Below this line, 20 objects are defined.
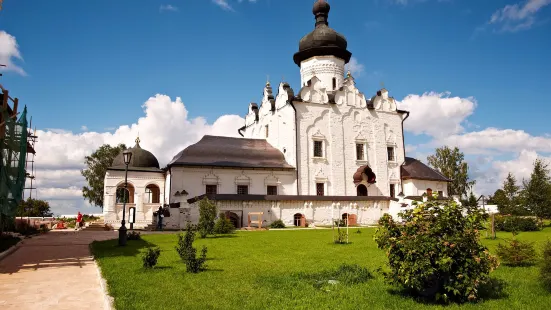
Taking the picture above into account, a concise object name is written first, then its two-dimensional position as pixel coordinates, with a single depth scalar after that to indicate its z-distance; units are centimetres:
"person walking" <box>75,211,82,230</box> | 2816
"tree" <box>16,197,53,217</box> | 4056
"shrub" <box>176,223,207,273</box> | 862
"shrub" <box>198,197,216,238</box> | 1731
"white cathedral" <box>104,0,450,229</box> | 2561
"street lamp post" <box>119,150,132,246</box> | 1402
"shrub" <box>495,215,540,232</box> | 1936
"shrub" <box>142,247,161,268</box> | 902
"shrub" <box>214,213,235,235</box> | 1826
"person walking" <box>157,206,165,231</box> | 2267
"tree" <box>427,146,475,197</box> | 4591
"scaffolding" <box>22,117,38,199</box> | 2069
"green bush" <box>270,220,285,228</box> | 2380
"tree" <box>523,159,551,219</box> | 2508
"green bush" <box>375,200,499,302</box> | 564
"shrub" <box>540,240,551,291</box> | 635
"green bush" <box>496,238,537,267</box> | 877
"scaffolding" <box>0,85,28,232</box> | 1309
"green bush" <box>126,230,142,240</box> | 1659
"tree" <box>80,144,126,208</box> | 4138
